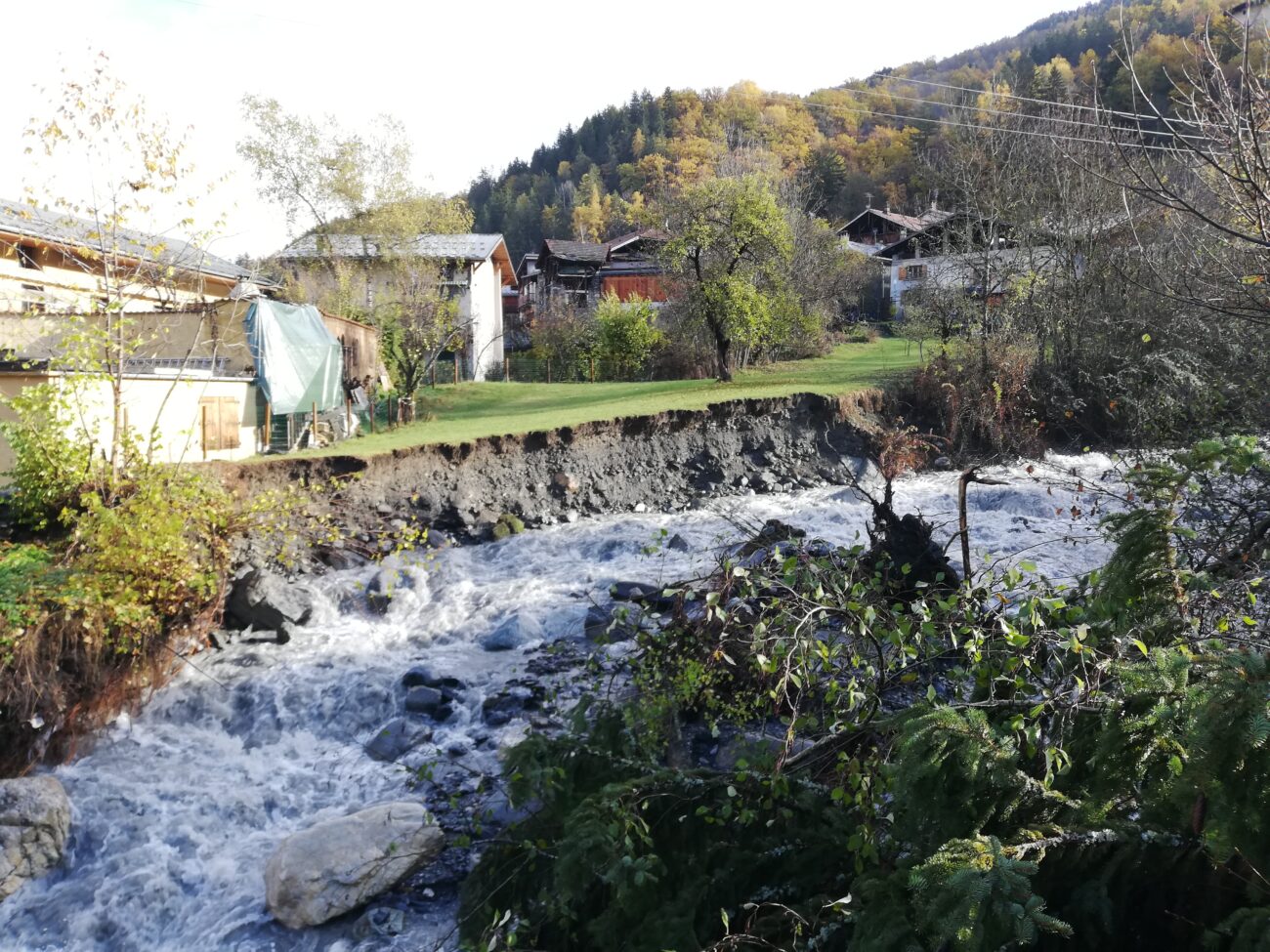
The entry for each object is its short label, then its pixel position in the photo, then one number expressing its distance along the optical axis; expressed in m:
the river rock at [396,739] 7.71
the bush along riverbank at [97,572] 7.86
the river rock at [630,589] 11.00
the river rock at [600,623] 9.22
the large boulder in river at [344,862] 5.59
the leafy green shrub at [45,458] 9.86
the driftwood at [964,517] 5.91
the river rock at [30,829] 6.10
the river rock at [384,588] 11.22
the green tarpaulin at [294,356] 15.62
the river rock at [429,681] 8.89
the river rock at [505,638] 10.01
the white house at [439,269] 30.19
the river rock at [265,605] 10.43
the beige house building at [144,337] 10.83
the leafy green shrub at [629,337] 31.53
